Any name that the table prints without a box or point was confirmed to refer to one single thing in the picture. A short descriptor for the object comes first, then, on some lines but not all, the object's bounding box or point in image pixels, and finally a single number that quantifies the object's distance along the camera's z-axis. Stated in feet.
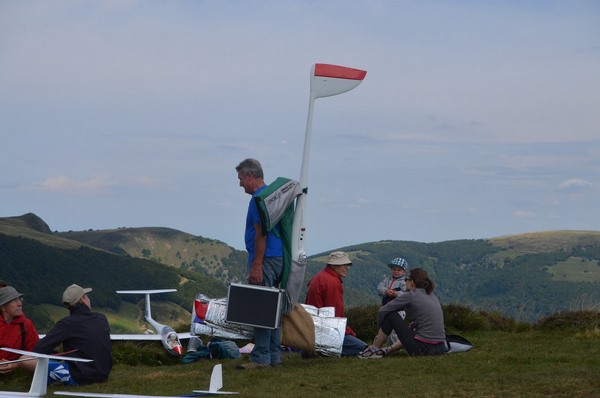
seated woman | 33.24
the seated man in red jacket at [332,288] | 36.76
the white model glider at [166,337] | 44.86
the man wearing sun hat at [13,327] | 28.89
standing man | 30.68
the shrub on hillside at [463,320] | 45.16
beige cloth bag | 32.19
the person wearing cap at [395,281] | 39.88
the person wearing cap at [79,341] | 27.48
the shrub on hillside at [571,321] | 40.60
